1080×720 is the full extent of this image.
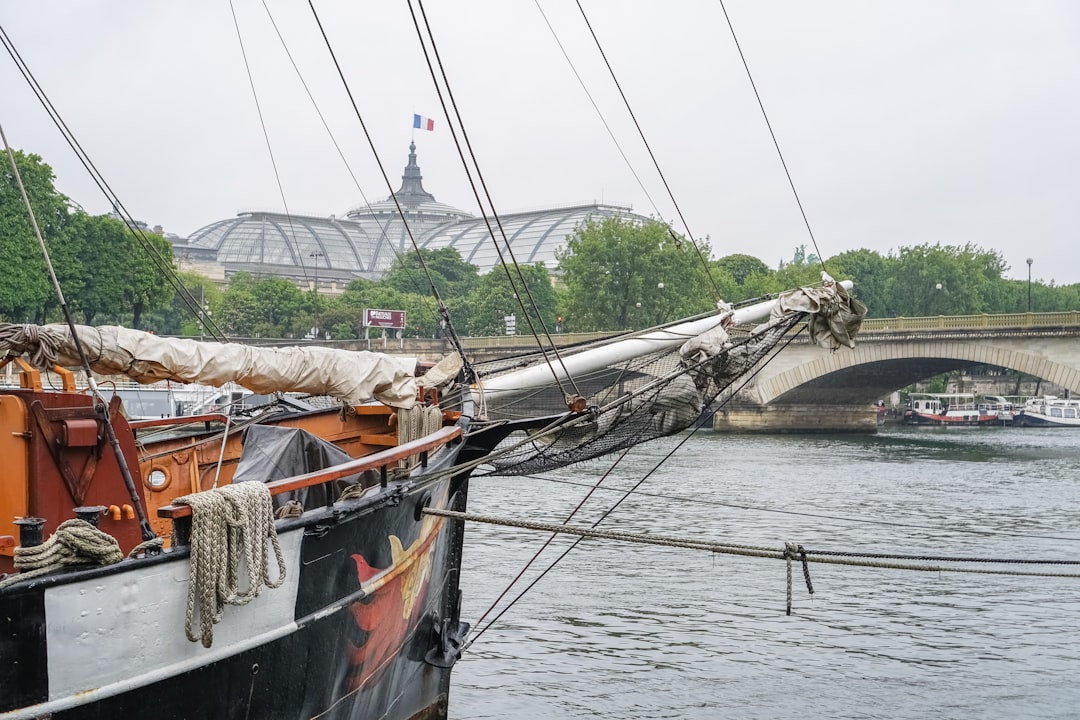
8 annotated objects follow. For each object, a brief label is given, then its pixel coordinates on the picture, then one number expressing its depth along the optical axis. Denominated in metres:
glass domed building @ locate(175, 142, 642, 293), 153.12
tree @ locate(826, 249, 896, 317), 86.31
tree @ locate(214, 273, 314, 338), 88.62
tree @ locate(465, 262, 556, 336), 85.62
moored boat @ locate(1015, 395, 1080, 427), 73.00
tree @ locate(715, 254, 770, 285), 96.44
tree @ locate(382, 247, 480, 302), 109.81
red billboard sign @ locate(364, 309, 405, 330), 80.36
